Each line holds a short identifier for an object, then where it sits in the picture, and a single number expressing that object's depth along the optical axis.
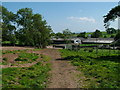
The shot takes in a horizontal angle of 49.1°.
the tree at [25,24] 46.58
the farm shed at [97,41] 70.76
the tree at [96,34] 104.70
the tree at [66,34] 73.20
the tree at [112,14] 18.02
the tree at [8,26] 47.43
